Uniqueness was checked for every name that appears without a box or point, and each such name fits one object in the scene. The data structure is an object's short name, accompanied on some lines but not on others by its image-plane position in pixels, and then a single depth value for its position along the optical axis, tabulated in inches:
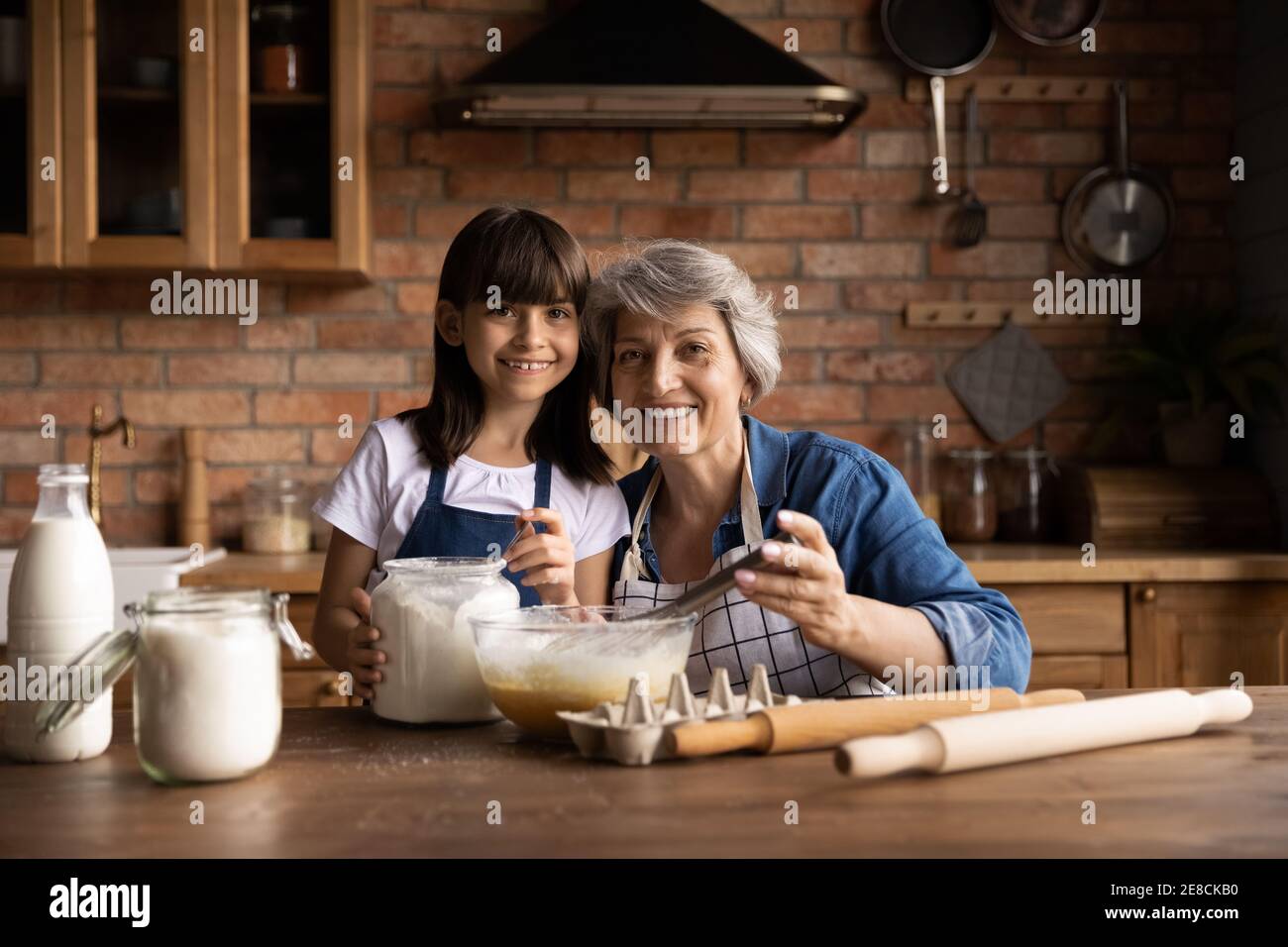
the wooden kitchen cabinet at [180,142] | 107.0
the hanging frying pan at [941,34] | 119.3
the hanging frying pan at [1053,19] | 120.0
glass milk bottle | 38.3
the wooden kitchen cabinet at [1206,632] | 100.3
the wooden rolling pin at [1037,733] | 34.0
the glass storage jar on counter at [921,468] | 119.4
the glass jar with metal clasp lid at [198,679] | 35.1
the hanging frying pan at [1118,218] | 121.4
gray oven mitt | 122.5
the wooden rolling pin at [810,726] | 37.4
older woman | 54.4
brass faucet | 116.3
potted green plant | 111.4
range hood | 102.0
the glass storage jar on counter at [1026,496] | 117.3
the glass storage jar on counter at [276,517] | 113.7
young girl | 62.3
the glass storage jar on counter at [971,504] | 117.0
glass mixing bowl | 40.3
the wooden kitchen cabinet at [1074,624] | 100.5
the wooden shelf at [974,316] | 121.6
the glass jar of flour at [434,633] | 43.1
